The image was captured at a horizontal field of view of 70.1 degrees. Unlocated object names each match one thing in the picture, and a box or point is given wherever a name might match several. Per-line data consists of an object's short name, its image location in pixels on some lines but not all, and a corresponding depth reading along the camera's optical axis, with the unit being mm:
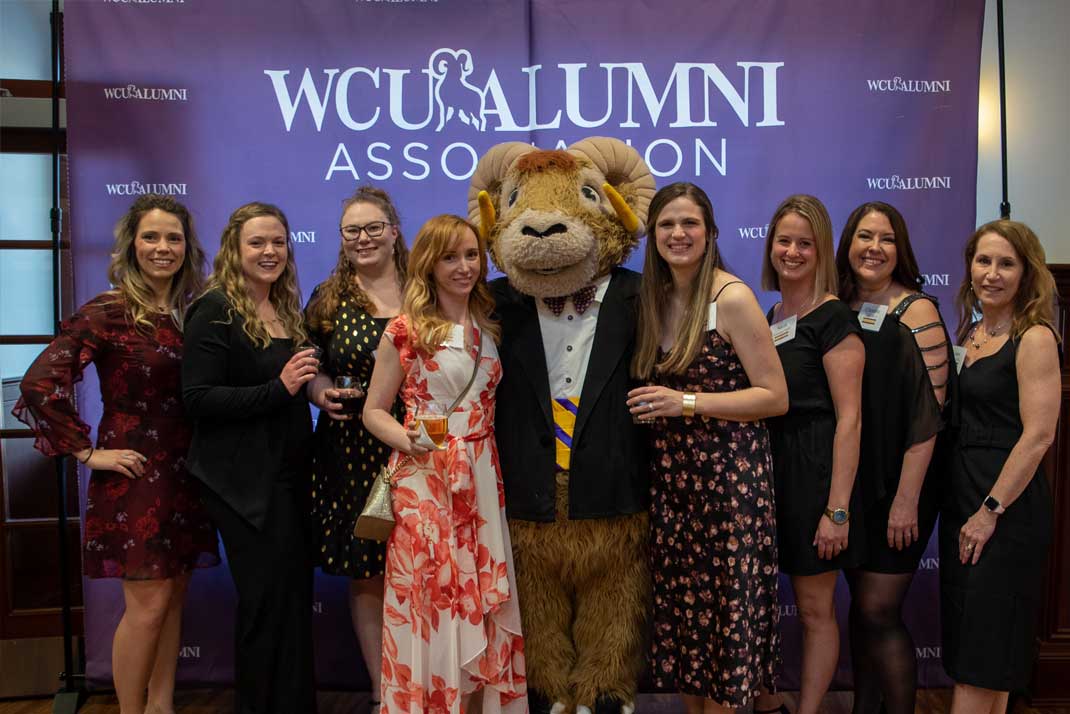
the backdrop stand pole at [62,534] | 3123
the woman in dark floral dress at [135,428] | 2479
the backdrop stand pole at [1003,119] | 3008
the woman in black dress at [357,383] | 2473
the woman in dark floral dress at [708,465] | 2162
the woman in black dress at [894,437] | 2408
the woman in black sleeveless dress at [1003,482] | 2229
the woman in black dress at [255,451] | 2355
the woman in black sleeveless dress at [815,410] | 2320
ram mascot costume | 2287
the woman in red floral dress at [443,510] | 2170
